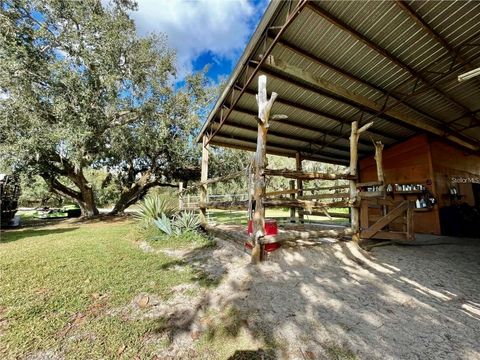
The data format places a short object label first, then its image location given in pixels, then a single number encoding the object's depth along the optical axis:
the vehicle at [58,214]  14.52
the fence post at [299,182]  8.80
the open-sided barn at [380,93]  3.94
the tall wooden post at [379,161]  5.30
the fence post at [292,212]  8.82
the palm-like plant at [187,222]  6.27
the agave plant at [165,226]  6.01
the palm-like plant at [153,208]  7.27
